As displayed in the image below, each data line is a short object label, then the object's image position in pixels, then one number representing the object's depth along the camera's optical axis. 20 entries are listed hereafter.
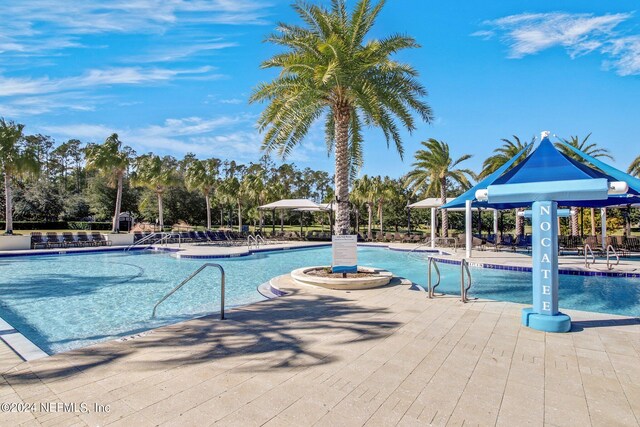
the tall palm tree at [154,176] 31.73
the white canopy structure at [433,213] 16.59
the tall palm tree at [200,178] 34.25
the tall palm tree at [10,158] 22.17
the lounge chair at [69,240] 20.69
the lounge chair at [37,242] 19.59
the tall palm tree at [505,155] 24.77
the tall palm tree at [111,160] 27.48
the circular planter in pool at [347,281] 8.23
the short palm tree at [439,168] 24.97
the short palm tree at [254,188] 34.75
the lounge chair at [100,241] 21.56
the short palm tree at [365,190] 32.52
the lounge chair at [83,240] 21.03
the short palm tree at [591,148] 26.39
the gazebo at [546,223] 5.04
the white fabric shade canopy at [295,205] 25.88
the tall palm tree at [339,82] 9.16
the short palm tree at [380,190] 32.38
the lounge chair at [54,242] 20.20
